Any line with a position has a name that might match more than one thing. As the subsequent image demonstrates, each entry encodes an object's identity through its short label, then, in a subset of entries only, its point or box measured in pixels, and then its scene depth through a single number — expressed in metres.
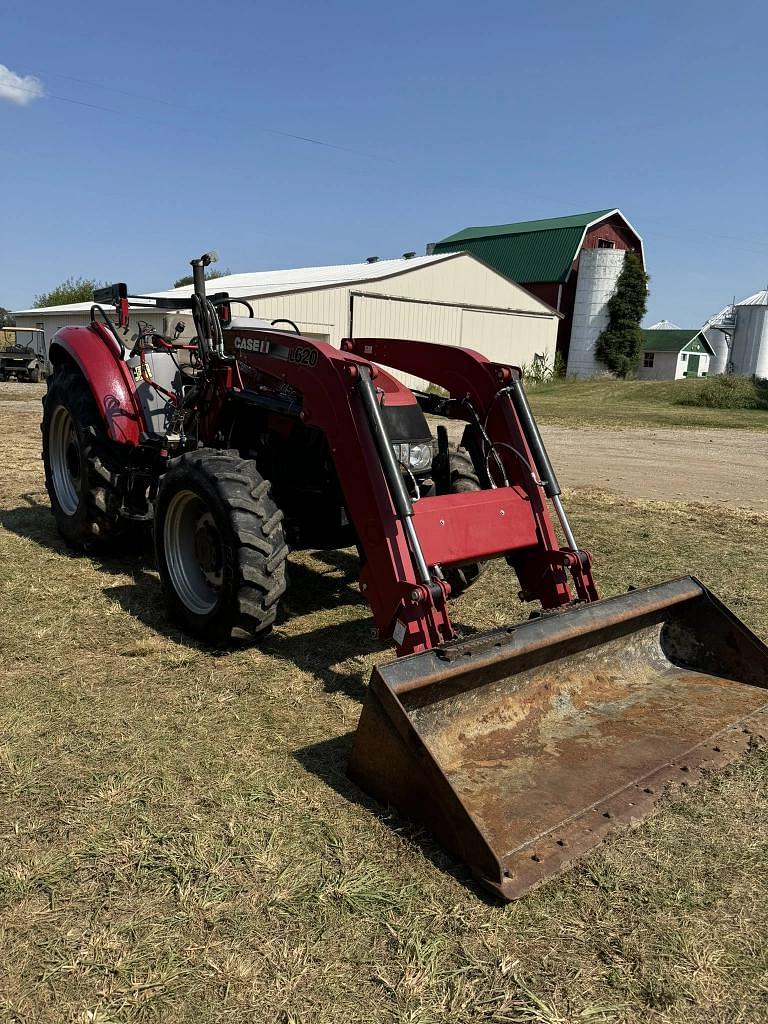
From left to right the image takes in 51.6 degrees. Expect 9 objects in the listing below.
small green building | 43.34
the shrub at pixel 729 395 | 24.45
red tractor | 2.83
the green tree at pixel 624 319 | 35.50
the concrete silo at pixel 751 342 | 44.41
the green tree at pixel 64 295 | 57.22
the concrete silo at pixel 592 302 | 35.38
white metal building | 22.73
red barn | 36.00
